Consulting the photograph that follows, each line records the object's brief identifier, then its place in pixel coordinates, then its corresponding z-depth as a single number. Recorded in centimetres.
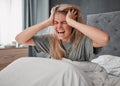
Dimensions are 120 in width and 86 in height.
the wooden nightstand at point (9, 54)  326
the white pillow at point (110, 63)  254
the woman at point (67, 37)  147
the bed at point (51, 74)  116
